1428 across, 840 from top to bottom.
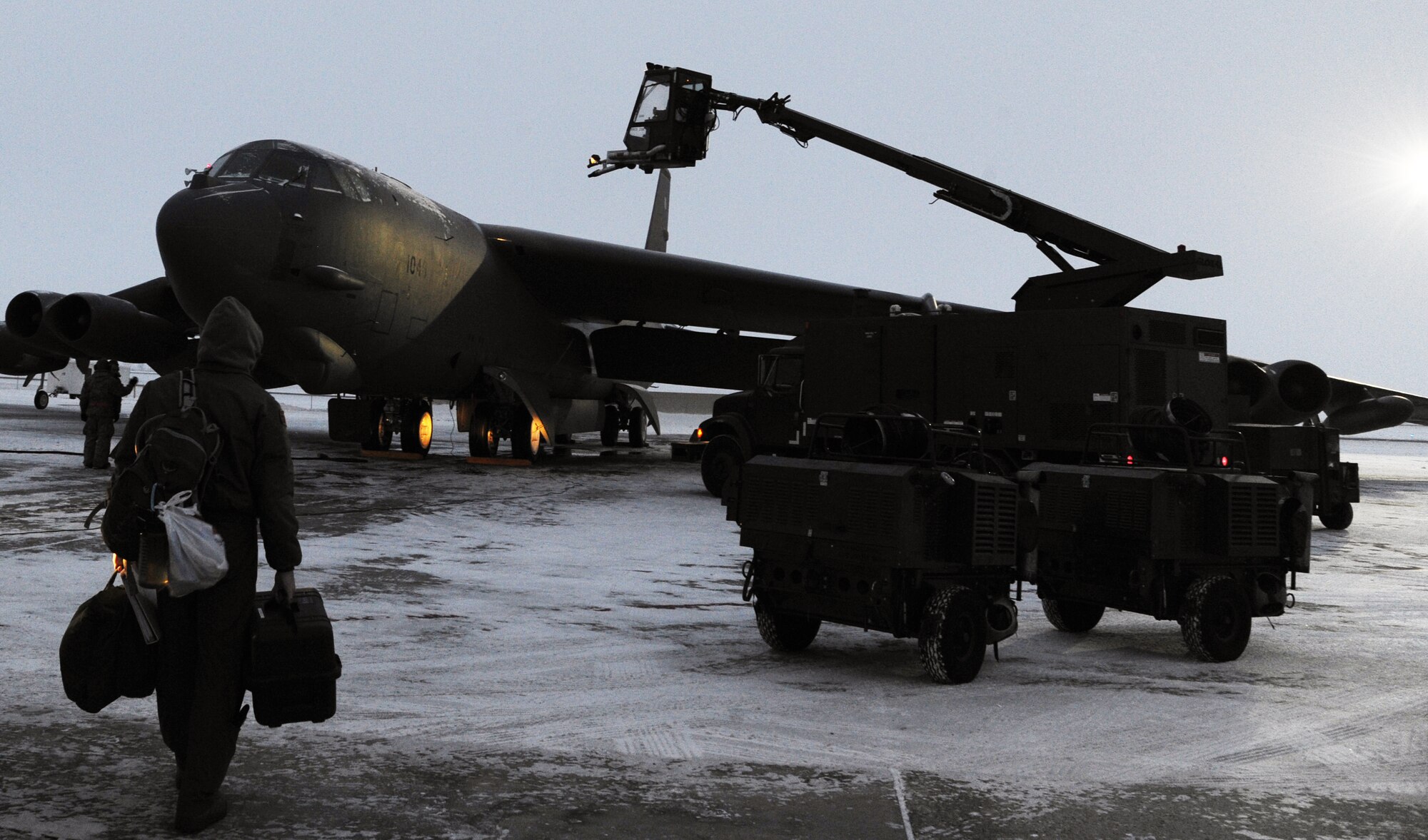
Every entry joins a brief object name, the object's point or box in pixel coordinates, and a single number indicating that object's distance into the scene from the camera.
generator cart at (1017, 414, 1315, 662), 7.11
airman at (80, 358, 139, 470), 16.89
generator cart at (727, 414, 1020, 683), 6.26
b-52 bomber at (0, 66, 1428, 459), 15.47
